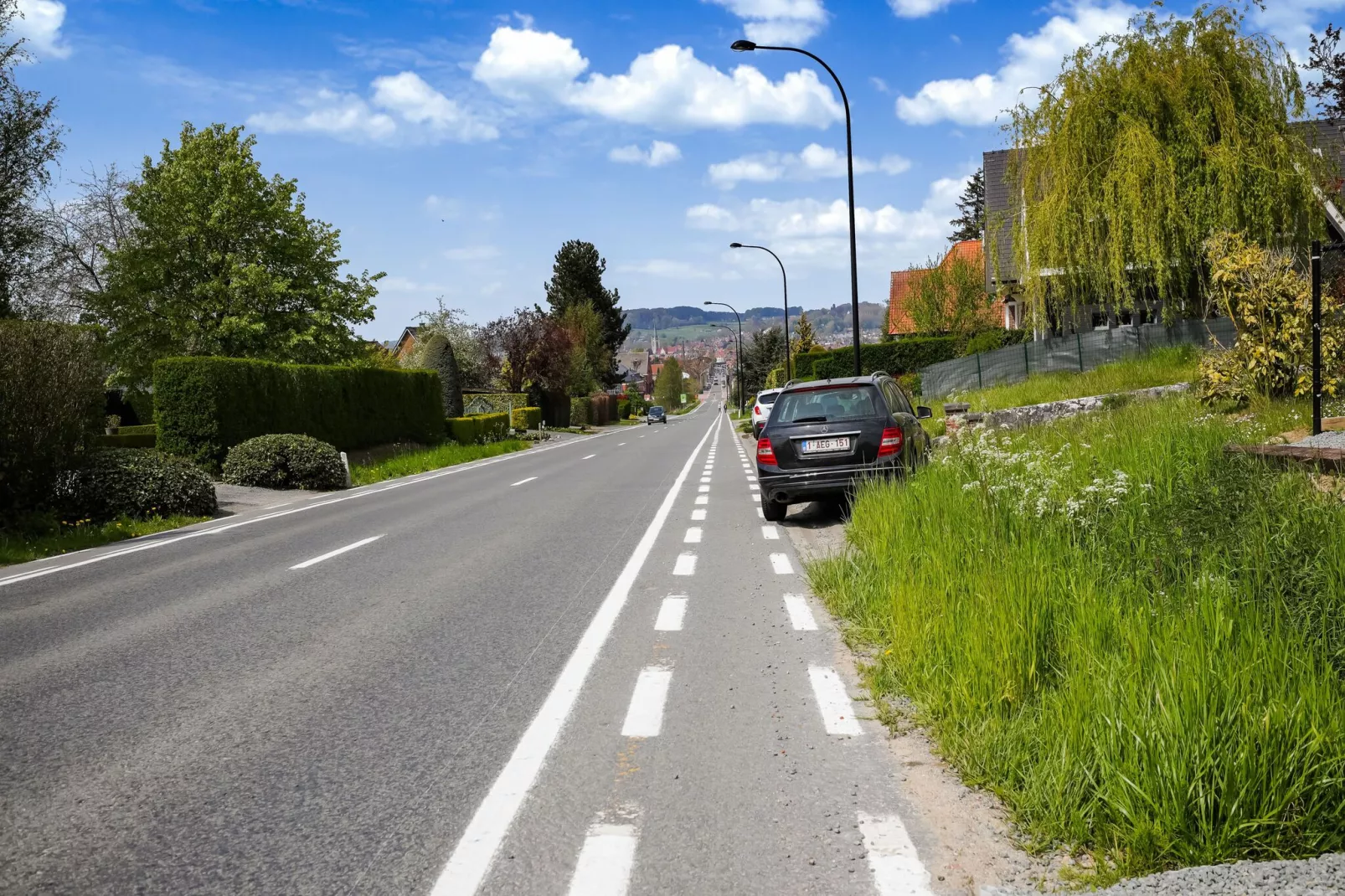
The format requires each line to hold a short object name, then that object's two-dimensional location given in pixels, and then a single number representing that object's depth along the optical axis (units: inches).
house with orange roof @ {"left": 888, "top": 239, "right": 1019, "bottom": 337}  1977.1
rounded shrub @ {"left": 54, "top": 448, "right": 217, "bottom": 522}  587.2
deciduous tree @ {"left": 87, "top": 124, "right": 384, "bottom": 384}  1534.2
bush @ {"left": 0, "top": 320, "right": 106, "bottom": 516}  534.6
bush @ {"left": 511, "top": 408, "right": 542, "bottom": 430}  2004.2
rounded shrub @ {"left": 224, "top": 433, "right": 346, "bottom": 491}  818.8
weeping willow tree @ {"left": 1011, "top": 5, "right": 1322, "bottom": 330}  892.0
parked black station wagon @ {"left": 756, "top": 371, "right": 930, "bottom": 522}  449.1
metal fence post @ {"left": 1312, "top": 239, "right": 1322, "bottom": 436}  409.7
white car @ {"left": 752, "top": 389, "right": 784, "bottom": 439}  1074.1
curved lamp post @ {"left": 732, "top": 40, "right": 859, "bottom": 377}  861.8
